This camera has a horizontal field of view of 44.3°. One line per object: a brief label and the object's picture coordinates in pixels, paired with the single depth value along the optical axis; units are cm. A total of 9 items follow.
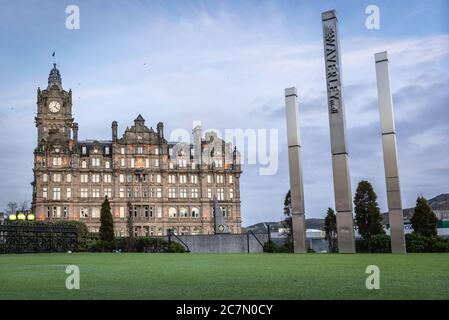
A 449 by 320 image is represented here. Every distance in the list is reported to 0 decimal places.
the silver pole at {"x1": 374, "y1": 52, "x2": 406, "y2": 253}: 2198
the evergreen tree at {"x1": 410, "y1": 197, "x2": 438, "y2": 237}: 2745
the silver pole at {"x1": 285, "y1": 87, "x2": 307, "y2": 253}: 2495
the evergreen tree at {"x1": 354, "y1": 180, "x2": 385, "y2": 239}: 2845
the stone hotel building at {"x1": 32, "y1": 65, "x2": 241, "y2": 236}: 7244
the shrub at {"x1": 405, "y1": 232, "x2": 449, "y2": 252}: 2454
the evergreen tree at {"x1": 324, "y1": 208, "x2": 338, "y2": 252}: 3222
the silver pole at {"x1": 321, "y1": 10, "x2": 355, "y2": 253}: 2311
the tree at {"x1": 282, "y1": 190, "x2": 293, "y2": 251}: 3403
